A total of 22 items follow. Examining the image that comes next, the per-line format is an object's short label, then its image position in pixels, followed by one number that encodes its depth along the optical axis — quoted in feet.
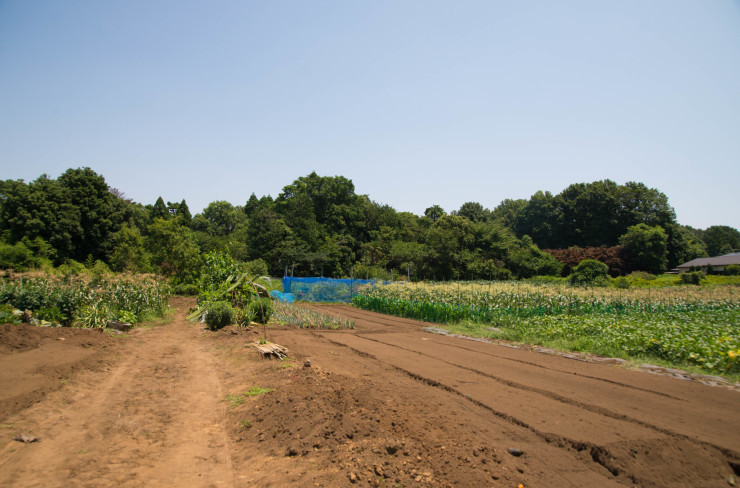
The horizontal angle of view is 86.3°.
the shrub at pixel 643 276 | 130.22
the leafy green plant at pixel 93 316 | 42.34
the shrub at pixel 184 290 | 102.68
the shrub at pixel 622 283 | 107.93
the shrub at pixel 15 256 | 89.40
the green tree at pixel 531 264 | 149.59
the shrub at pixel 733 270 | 136.05
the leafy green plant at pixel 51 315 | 39.45
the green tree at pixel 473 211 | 239.71
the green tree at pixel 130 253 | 105.24
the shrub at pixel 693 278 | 115.03
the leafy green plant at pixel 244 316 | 51.15
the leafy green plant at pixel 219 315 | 47.83
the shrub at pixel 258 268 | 111.79
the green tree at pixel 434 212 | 269.44
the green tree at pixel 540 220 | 234.38
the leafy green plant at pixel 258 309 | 53.16
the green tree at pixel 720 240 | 274.03
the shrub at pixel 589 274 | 113.82
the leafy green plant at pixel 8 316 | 35.22
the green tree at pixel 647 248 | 163.22
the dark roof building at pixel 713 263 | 162.32
